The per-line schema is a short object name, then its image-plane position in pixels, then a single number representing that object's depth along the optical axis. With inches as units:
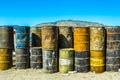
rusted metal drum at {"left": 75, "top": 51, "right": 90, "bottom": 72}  245.7
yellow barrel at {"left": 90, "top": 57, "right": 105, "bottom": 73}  244.7
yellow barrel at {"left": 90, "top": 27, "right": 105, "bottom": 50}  243.1
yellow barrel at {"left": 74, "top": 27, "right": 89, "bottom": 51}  245.5
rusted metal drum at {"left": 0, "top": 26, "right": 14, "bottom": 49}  271.5
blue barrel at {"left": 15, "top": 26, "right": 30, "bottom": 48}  265.3
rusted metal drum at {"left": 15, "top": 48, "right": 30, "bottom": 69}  266.8
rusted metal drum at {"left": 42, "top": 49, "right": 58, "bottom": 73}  245.7
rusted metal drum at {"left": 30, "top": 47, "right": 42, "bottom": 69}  262.3
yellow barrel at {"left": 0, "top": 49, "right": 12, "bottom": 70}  271.4
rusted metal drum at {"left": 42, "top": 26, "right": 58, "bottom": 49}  244.4
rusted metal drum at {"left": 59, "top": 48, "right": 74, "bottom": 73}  244.6
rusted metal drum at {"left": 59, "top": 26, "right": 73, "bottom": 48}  259.2
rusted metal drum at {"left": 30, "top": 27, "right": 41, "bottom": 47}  275.9
